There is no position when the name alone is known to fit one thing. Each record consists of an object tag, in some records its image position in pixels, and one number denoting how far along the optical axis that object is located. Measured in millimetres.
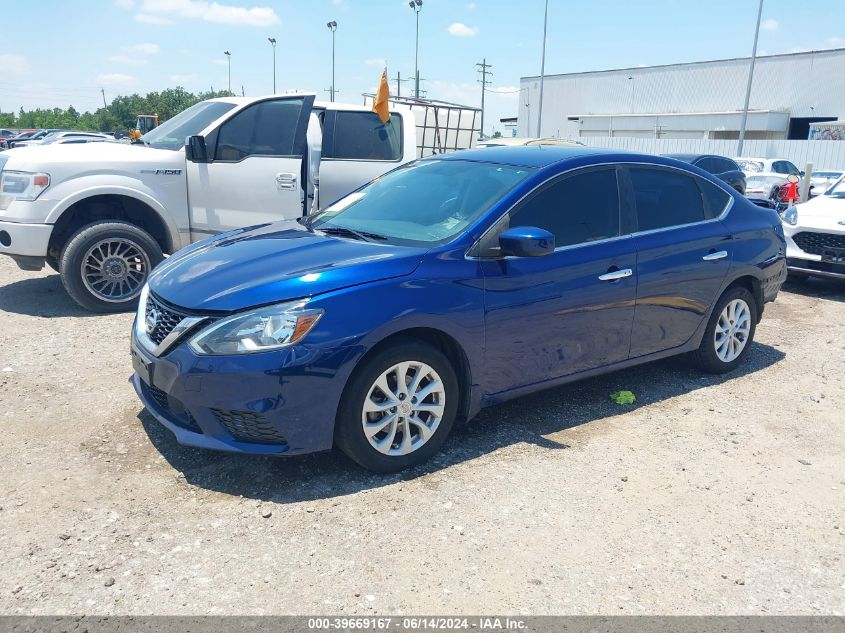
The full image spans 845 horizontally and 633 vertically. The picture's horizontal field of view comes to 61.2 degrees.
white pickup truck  6582
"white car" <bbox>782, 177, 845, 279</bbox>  8438
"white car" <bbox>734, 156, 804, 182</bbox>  18766
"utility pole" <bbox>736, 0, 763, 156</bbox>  37250
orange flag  7816
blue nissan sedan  3398
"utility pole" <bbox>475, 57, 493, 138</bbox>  70312
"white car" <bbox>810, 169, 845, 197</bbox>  22703
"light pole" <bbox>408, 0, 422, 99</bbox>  49531
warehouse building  49906
